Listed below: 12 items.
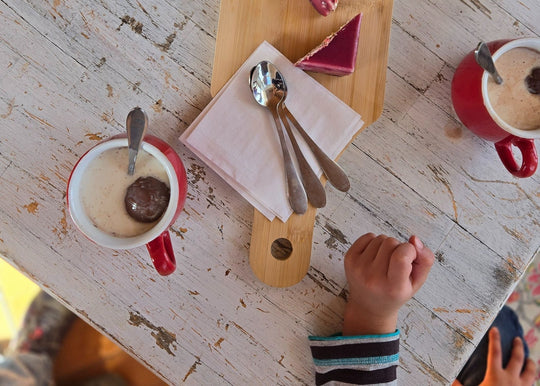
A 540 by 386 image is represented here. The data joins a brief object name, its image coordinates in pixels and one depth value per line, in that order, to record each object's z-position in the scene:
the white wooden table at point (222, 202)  0.70
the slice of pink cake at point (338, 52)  0.67
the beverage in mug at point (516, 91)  0.64
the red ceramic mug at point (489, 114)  0.62
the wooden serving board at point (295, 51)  0.70
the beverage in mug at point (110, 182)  0.59
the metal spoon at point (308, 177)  0.69
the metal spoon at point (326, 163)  0.69
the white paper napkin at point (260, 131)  0.69
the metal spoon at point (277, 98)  0.69
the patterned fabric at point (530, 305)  1.18
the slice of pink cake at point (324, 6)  0.69
